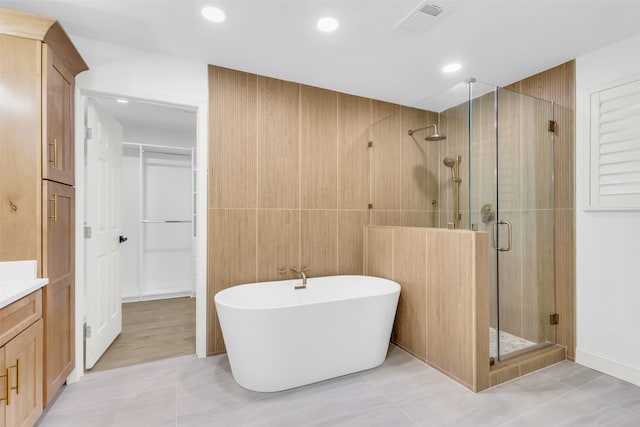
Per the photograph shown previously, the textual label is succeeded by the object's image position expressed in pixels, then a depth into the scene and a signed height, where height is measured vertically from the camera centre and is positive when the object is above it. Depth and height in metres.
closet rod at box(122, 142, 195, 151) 4.18 +0.96
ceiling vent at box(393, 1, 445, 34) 1.87 +1.26
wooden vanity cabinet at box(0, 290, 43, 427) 1.36 -0.71
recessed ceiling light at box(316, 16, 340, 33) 2.00 +1.27
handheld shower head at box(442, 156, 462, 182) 2.56 +0.43
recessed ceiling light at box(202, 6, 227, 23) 1.90 +1.27
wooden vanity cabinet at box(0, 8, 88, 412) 1.69 +0.36
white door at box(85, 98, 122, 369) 2.38 -0.13
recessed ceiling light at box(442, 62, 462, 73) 2.64 +1.28
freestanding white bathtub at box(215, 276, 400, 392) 1.95 -0.84
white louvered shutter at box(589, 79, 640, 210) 2.16 +0.49
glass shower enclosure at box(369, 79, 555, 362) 2.25 +0.22
